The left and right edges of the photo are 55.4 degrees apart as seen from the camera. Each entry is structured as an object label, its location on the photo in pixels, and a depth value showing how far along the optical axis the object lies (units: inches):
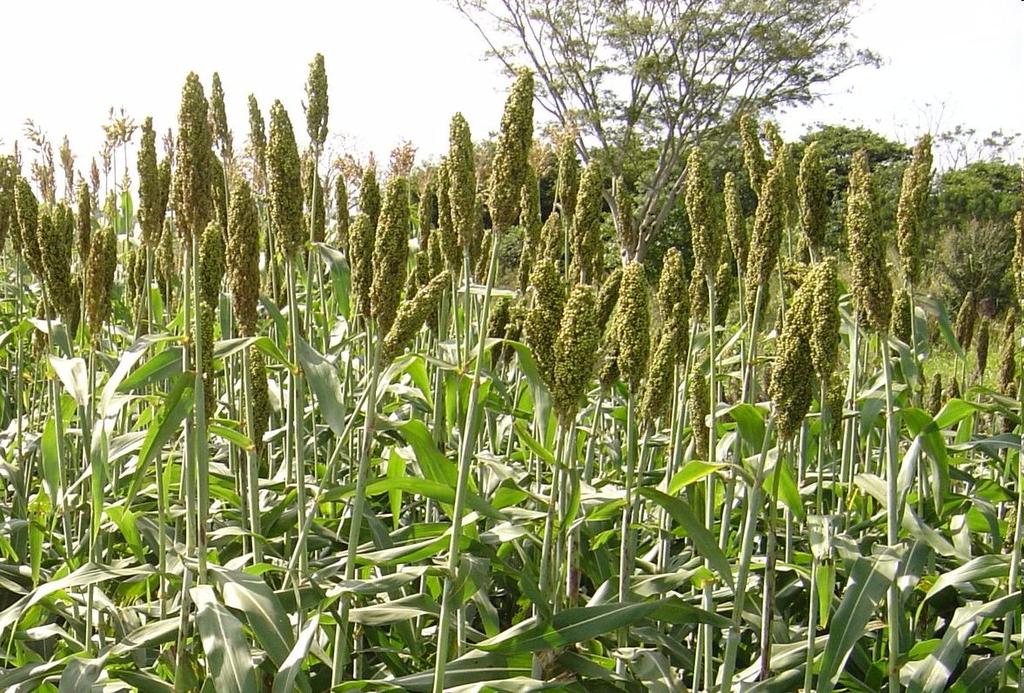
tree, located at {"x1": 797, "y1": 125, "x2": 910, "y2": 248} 972.6
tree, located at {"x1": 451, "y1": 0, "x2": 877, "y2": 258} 956.0
